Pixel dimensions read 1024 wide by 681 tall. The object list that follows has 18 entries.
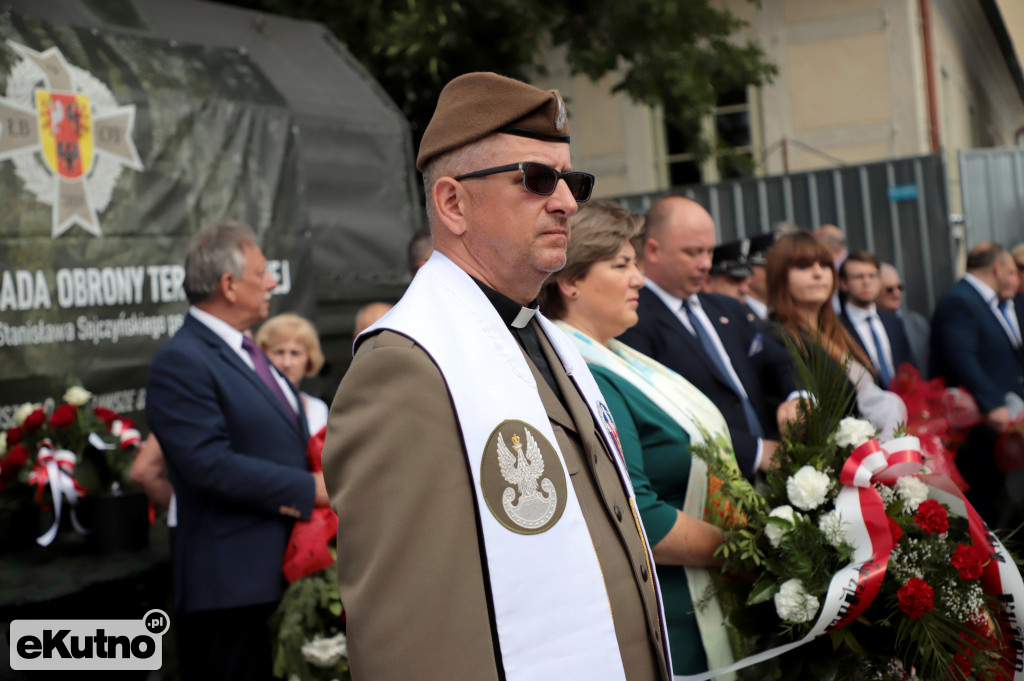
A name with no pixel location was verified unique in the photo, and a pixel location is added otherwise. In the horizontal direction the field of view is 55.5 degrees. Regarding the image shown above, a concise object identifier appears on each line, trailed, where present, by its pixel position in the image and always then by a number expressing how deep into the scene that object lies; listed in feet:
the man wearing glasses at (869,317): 19.94
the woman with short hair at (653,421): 8.59
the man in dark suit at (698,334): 11.13
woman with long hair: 13.82
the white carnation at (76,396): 13.23
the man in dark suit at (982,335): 19.86
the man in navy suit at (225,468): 10.59
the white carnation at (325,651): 11.19
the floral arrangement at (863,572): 8.16
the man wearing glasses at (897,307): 23.39
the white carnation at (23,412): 13.15
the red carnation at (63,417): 12.94
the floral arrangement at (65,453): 12.37
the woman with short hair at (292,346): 15.06
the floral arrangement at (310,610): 11.02
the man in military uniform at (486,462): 4.98
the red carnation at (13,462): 12.25
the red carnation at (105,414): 13.71
